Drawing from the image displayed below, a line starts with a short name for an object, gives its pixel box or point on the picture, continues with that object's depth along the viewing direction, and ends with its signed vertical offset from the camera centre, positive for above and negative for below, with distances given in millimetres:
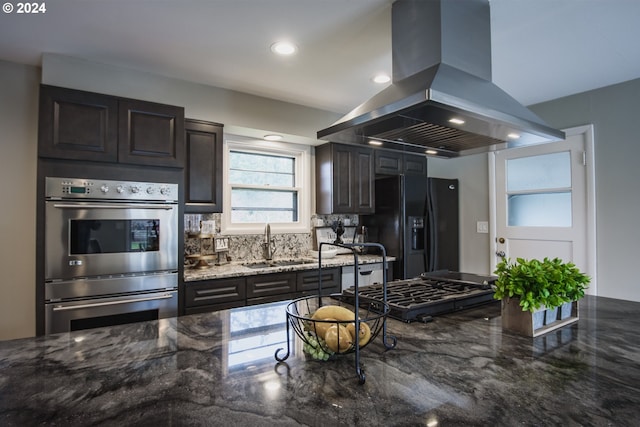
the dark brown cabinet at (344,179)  3479 +434
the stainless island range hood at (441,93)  1325 +534
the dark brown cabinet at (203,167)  2725 +454
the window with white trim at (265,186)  3309 +348
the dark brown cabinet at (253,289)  2479 -588
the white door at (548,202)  3107 +156
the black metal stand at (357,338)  820 -348
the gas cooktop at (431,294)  1342 -369
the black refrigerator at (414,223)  3539 -60
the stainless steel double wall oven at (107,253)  2113 -228
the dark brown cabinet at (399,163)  3791 +665
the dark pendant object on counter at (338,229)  3654 -124
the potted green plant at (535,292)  1151 -274
